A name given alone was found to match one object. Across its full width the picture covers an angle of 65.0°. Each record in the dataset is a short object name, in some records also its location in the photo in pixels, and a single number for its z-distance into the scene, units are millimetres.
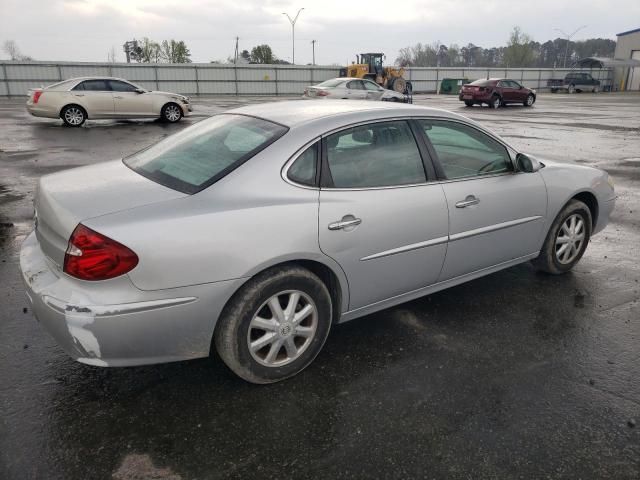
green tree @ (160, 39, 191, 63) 83750
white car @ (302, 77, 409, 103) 21094
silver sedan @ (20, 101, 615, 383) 2416
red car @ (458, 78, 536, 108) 27047
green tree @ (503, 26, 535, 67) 99875
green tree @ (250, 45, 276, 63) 88812
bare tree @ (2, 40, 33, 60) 107612
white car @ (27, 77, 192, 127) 15250
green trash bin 43875
